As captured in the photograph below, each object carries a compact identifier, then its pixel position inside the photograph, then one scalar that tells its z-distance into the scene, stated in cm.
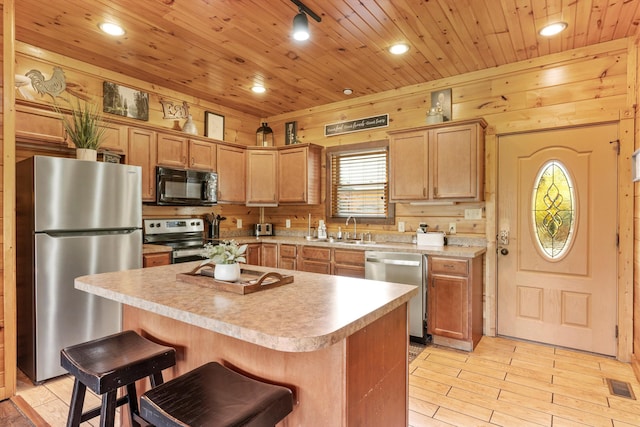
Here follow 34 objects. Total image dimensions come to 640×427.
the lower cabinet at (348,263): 377
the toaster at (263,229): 507
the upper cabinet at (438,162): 338
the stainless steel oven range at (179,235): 371
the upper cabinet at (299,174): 461
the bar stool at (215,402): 107
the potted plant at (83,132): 288
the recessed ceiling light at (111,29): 276
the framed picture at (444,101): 380
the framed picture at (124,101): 362
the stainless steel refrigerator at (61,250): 253
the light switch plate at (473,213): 364
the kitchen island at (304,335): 117
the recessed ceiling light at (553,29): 273
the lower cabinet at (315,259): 401
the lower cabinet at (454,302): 316
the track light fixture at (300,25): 236
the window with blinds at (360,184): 435
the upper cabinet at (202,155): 413
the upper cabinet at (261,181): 481
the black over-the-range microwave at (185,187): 375
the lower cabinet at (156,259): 329
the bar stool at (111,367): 138
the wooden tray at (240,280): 159
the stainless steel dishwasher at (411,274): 335
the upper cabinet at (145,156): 355
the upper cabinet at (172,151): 381
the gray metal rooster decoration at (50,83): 304
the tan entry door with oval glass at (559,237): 305
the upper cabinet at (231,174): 448
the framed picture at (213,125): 460
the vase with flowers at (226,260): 174
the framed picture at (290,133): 508
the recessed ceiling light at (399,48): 307
